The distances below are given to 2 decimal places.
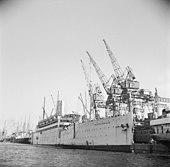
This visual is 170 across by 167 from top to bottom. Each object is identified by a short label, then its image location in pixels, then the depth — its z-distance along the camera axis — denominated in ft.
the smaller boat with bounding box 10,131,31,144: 425.69
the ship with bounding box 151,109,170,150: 106.01
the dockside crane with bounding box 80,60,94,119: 212.64
